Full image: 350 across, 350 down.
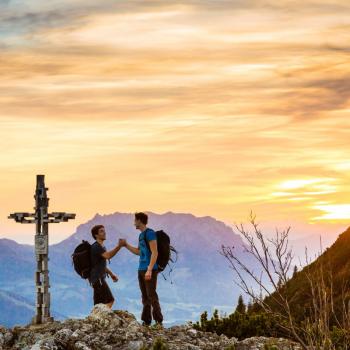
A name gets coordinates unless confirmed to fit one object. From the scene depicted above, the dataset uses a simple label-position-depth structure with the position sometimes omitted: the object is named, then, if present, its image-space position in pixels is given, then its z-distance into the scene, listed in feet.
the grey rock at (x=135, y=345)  62.13
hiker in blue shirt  64.34
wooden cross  86.89
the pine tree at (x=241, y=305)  136.88
